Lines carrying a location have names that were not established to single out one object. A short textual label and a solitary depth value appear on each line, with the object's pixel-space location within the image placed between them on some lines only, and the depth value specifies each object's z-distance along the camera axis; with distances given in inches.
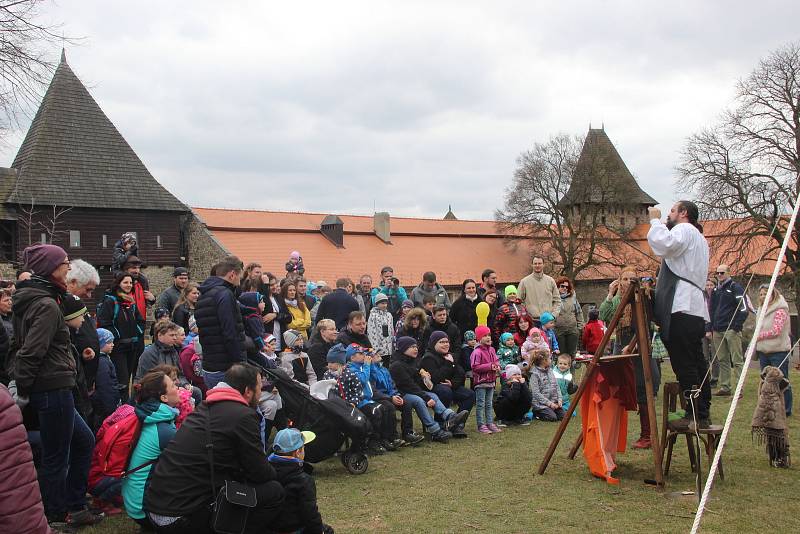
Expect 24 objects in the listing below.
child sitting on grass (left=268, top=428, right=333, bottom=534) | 190.5
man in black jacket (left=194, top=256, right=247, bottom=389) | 260.4
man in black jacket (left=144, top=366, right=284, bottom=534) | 179.3
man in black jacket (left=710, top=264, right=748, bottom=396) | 450.9
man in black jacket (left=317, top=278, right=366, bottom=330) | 387.9
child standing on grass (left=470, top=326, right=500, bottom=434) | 358.6
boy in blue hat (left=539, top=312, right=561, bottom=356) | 448.5
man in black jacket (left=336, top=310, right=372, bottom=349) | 330.0
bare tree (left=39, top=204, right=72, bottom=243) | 1418.6
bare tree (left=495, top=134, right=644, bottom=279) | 2027.6
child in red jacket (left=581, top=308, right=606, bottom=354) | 483.5
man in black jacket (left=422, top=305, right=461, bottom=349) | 398.6
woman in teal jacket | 203.6
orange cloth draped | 253.6
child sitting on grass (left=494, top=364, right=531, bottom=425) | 377.7
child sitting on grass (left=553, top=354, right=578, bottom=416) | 418.0
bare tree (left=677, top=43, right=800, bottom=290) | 1259.2
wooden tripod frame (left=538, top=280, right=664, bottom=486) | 235.5
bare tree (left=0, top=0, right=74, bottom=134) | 436.8
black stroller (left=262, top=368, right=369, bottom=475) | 269.9
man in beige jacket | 471.2
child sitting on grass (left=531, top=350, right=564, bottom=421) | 393.7
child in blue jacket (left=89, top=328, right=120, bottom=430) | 256.1
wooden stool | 234.7
